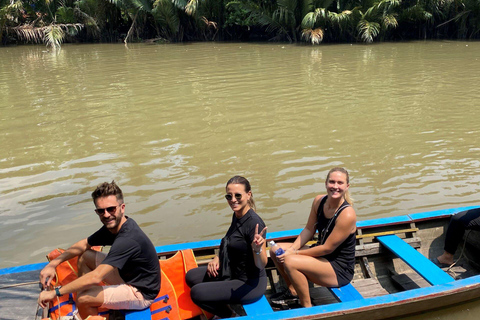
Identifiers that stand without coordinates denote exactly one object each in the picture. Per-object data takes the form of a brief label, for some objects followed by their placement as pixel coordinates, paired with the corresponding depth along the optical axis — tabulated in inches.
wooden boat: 169.0
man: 153.5
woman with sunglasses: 163.5
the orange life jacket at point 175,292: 177.0
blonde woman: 172.6
